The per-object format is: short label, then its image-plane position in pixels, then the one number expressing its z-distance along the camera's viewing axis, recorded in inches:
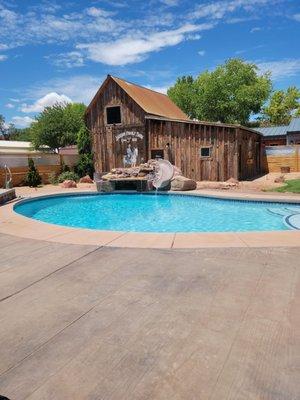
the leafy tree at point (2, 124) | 2998.3
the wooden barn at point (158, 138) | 772.6
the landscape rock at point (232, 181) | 719.9
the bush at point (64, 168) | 936.9
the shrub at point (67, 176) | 891.4
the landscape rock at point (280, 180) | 746.2
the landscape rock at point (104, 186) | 723.5
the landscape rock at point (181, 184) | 675.4
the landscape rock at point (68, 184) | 784.9
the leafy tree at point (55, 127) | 1188.5
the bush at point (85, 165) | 937.5
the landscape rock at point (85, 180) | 894.4
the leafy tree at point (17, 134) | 2767.0
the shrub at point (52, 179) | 874.1
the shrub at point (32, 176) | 801.6
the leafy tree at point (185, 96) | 1884.8
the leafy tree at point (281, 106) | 1984.5
